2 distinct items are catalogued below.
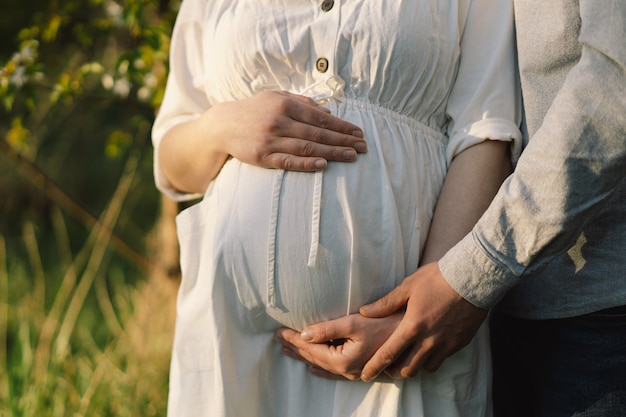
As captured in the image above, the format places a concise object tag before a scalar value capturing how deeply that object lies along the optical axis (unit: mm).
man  1147
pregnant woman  1371
